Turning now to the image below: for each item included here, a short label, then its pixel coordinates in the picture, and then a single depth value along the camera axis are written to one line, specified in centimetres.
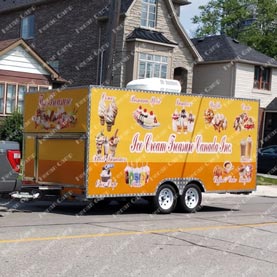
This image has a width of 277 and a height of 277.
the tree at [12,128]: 2438
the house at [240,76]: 3784
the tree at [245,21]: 5306
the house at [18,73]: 2644
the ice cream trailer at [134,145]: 1252
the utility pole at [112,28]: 1859
